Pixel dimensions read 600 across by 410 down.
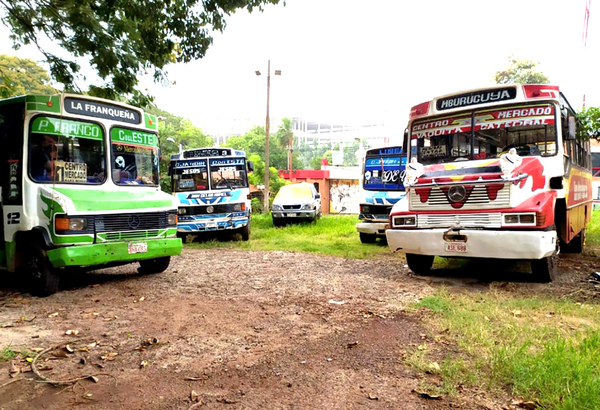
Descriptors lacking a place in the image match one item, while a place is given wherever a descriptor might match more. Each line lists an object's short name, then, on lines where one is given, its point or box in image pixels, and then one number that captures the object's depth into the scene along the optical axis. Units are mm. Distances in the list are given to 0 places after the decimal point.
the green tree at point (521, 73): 25594
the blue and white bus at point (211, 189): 13109
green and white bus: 6387
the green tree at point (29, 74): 19278
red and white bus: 6348
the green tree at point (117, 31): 5996
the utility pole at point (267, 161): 24094
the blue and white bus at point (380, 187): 12031
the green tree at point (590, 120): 11672
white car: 18062
